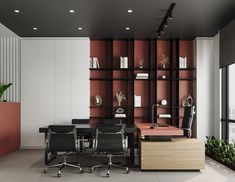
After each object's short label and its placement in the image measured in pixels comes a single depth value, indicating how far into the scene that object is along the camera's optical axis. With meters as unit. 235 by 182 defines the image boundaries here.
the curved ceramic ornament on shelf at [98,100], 9.21
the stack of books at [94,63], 9.21
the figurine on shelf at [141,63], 9.23
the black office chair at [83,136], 7.46
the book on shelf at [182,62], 9.18
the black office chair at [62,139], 5.80
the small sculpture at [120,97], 9.23
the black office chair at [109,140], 5.76
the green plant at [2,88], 7.91
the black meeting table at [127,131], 5.95
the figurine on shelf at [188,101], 9.23
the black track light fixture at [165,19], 6.36
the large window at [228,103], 7.96
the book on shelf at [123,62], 9.16
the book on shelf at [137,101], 9.21
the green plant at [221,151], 6.62
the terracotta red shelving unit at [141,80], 9.27
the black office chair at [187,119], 7.26
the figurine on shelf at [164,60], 9.26
